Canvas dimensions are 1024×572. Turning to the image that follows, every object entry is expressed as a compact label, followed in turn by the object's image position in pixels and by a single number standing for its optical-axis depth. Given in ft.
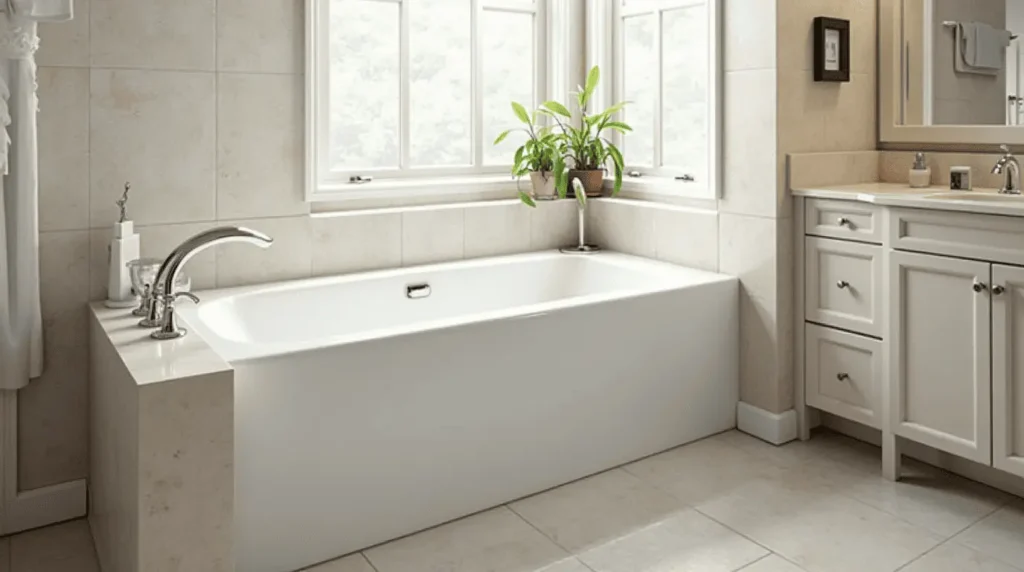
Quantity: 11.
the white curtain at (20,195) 7.01
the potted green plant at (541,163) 11.60
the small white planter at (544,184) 11.75
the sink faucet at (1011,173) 8.90
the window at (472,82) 10.50
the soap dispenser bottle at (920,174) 9.76
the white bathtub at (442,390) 6.81
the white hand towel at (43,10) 6.91
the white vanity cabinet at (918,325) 7.63
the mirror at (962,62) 9.12
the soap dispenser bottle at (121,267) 7.98
